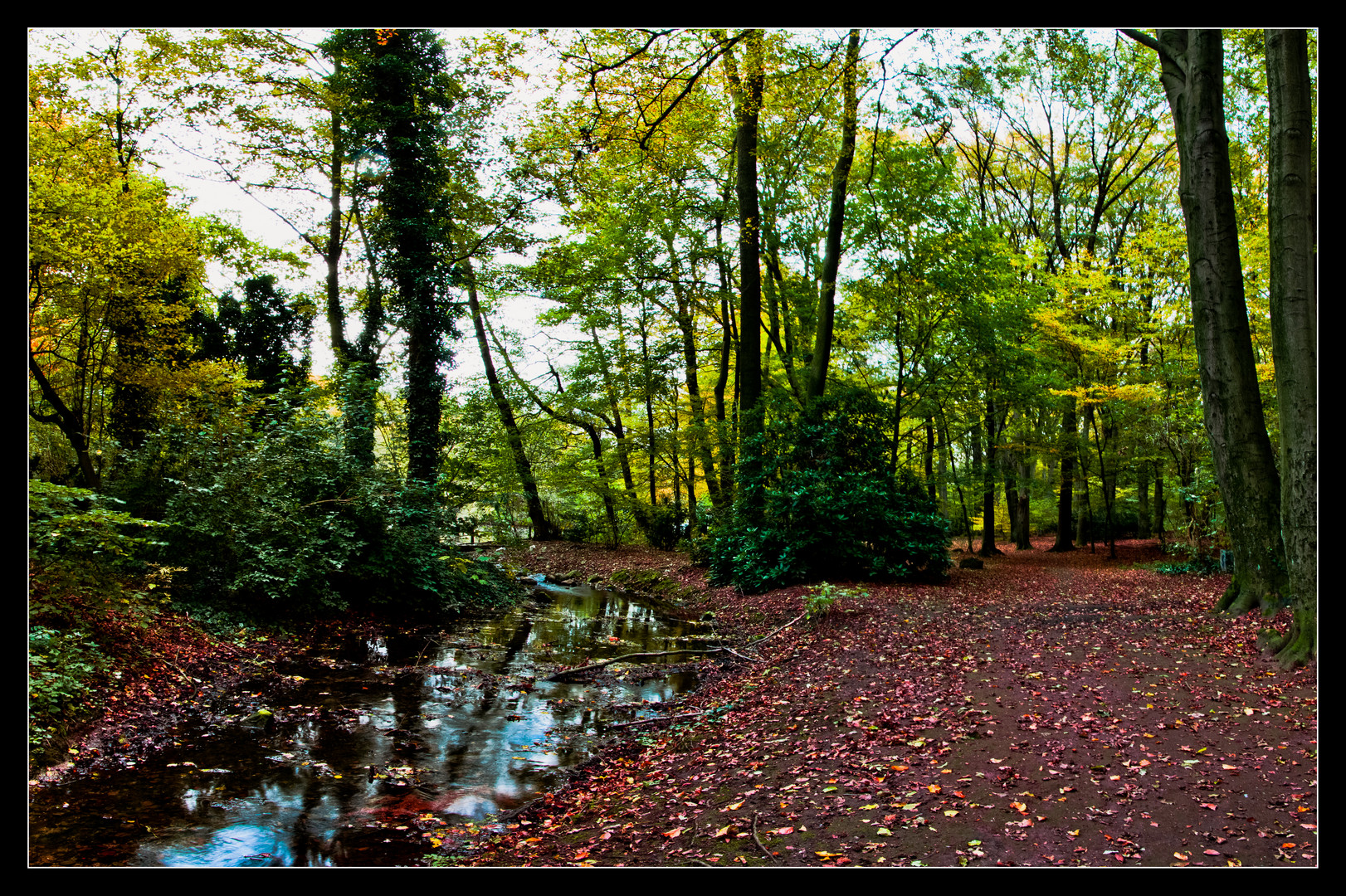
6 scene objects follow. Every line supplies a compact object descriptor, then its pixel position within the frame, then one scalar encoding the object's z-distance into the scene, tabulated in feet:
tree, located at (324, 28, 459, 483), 45.11
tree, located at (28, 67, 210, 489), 37.22
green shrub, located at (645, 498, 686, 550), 73.41
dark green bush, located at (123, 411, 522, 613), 28.12
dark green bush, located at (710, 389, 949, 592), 39.93
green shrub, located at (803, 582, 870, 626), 31.81
